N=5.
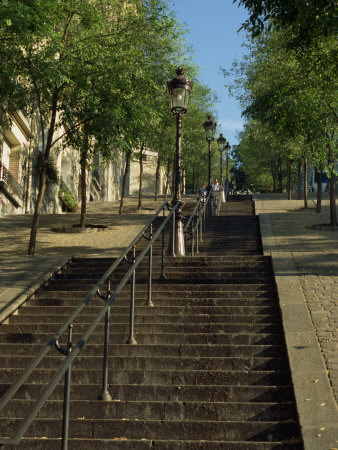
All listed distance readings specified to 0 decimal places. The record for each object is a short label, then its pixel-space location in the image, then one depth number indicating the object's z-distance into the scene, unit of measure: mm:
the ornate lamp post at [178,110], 11906
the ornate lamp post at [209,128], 20141
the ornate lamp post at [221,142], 27141
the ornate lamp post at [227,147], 32138
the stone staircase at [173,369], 5133
